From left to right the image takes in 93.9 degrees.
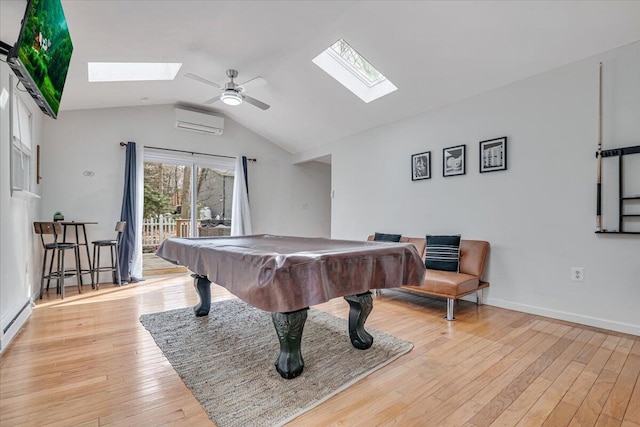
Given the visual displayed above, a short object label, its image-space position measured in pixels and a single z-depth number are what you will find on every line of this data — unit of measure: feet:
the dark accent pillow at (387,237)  13.62
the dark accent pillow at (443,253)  11.33
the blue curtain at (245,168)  19.92
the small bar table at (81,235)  13.50
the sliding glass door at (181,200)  17.26
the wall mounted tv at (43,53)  5.16
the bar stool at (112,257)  14.06
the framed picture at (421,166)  13.51
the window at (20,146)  9.32
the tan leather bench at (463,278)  9.69
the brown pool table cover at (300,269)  4.95
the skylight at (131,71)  12.43
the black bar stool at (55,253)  11.48
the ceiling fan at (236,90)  11.53
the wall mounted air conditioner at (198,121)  17.04
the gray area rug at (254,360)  5.16
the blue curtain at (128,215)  15.44
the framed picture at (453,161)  12.31
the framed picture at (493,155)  11.06
